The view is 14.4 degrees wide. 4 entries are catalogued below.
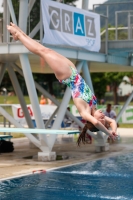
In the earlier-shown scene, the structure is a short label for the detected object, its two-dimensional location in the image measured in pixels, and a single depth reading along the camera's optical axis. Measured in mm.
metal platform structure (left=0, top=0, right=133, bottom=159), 15375
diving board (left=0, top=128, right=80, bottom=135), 8516
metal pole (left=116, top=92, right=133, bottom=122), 20369
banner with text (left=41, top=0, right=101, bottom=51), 15445
